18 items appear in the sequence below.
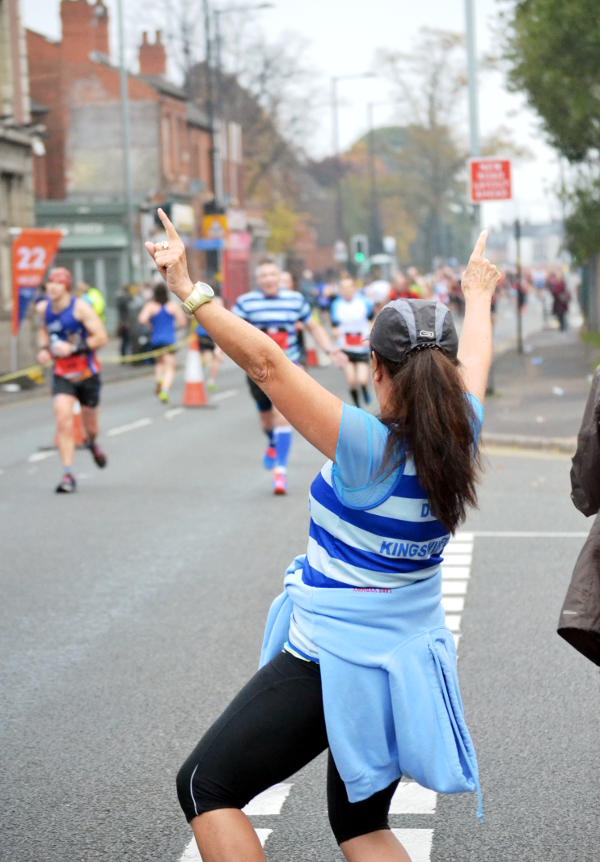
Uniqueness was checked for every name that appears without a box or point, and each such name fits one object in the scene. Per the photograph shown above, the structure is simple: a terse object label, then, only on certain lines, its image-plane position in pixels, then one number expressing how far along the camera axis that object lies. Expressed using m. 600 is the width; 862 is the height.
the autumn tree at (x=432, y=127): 81.69
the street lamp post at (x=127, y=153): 43.17
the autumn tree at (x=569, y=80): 26.06
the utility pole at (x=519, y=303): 34.02
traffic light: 56.69
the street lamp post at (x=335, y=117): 76.44
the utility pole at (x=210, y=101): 42.47
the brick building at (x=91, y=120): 65.69
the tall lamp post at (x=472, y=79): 23.45
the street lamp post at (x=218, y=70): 45.38
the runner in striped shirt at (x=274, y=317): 13.58
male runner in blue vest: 13.71
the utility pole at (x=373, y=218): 78.28
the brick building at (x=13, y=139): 35.44
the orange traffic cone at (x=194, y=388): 24.81
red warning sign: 21.58
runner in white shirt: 20.70
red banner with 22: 28.75
